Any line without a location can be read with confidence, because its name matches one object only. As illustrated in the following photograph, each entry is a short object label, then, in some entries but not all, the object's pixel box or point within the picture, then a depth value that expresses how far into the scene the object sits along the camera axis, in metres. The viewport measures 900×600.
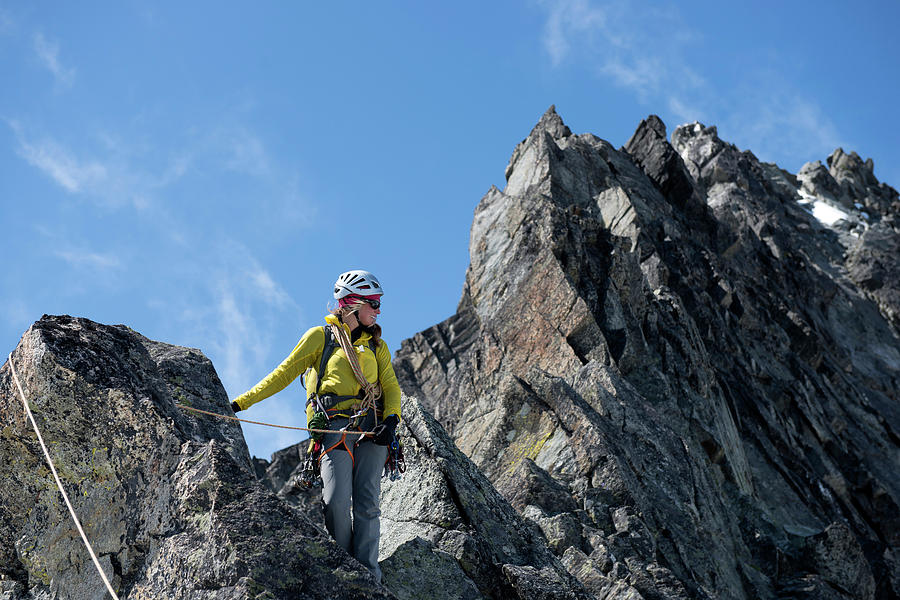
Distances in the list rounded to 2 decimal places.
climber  8.95
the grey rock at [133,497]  7.29
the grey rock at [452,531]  9.88
